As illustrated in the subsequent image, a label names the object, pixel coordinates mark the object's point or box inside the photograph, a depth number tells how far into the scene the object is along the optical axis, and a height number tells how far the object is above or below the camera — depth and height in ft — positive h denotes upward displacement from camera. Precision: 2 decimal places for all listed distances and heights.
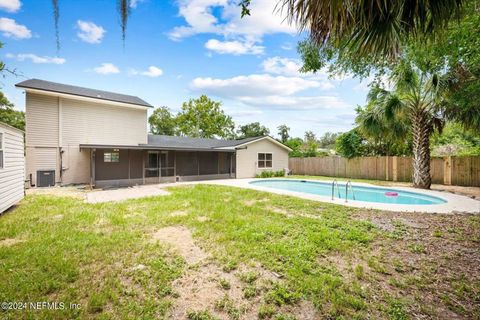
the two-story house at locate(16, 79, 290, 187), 38.83 +2.88
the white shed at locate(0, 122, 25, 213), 19.56 -0.46
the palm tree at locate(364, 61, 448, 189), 32.45 +7.66
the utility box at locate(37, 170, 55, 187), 38.01 -2.76
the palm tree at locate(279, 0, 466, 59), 8.00 +5.27
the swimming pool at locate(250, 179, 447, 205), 30.48 -5.28
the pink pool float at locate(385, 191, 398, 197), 31.26 -4.77
